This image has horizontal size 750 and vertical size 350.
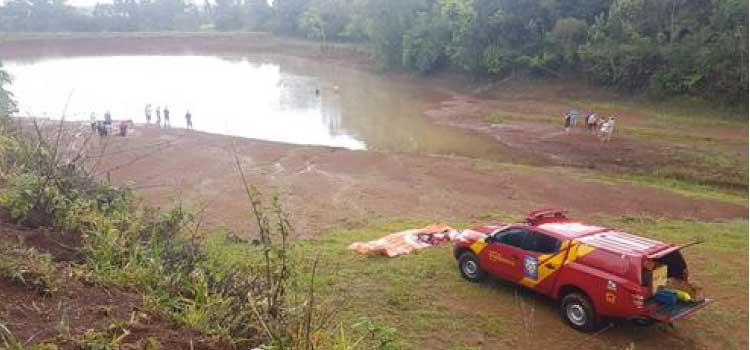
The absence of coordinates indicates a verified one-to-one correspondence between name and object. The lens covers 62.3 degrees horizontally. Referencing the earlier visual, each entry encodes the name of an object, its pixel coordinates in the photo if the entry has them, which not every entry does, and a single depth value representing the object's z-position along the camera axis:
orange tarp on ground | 12.18
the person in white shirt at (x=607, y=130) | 26.94
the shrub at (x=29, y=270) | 5.29
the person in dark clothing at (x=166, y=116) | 32.28
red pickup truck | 8.33
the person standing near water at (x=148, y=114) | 33.37
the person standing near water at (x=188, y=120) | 31.76
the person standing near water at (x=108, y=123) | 28.16
